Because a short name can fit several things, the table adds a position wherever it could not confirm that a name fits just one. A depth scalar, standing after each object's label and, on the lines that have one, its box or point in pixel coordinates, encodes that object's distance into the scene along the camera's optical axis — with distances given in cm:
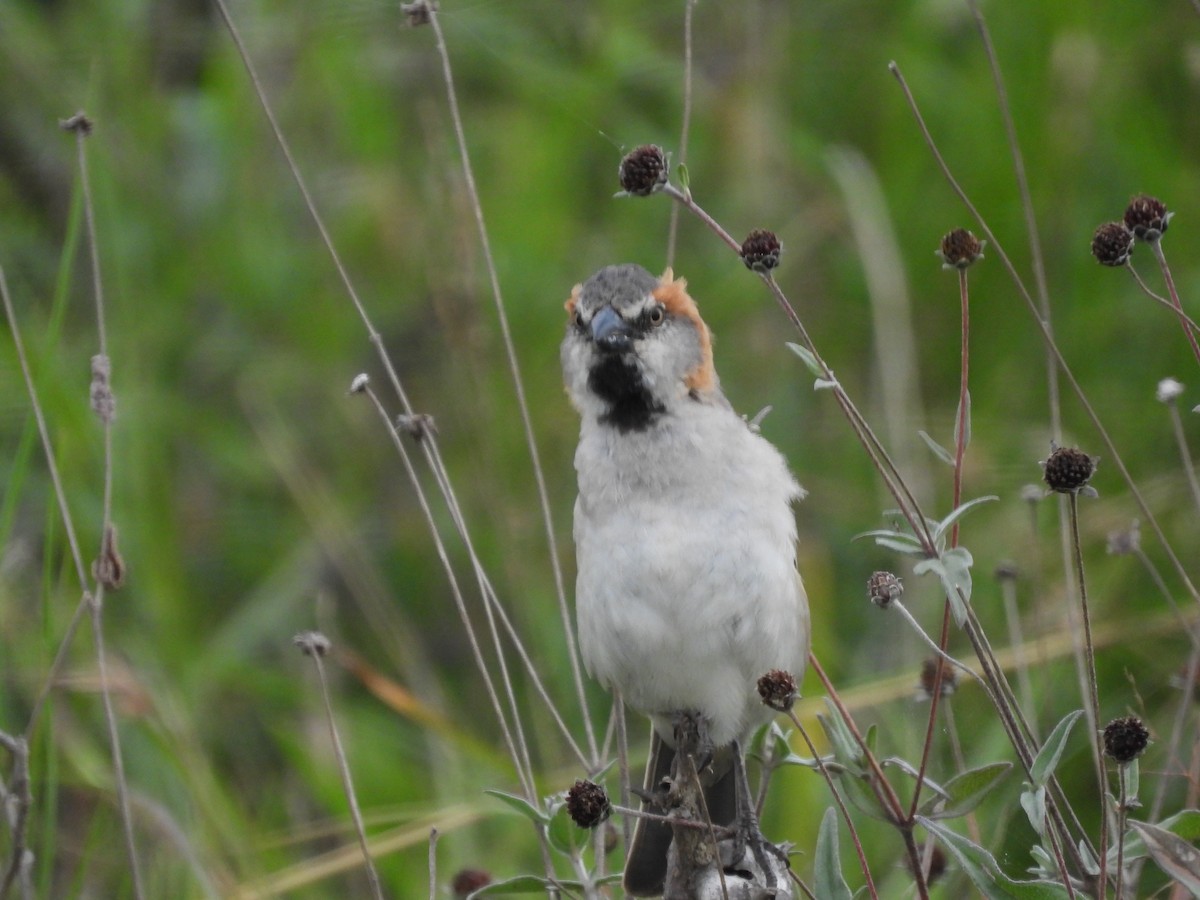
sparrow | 651
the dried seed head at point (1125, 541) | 536
